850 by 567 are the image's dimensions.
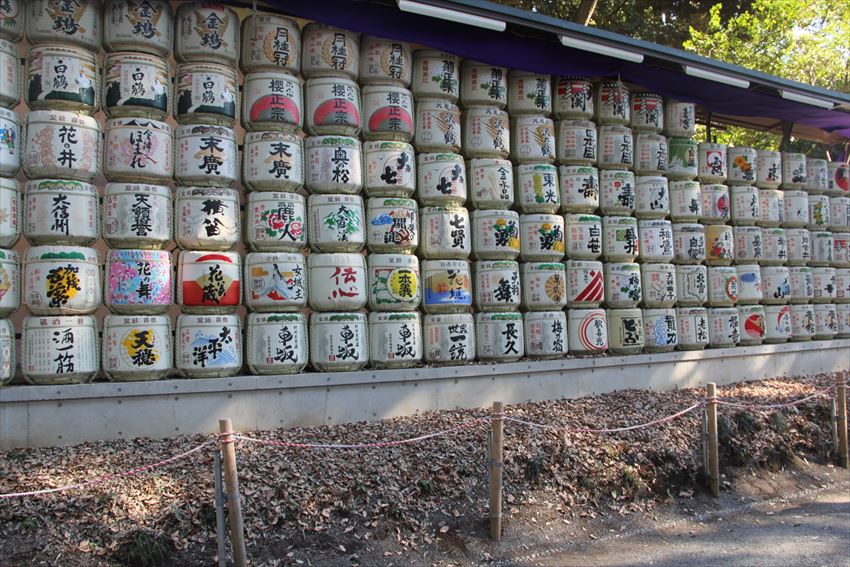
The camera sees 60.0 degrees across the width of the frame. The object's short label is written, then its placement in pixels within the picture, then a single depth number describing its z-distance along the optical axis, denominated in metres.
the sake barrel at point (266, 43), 6.89
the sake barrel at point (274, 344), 6.54
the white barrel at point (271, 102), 6.81
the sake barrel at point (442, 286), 7.43
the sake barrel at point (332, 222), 6.89
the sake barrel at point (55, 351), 5.82
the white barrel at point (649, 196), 8.86
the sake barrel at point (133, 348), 6.07
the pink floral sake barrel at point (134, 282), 6.12
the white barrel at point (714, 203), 9.49
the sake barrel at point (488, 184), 7.82
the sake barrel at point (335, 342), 6.79
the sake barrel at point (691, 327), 9.03
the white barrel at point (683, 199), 9.19
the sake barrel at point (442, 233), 7.46
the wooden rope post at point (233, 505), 4.56
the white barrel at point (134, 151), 6.23
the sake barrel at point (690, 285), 9.13
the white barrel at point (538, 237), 8.02
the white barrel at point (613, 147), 8.65
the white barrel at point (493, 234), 7.73
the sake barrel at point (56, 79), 6.06
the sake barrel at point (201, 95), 6.56
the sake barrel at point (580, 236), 8.30
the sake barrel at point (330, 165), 6.96
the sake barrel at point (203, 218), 6.42
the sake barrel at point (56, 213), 5.93
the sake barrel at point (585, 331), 8.23
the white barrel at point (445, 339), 7.37
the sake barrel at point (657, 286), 8.81
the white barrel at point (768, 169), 10.13
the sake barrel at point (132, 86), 6.30
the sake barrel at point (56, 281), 5.87
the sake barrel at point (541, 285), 8.02
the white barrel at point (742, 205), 9.82
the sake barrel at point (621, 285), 8.55
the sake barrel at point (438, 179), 7.52
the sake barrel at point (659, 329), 8.75
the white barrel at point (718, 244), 9.46
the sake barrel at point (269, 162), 6.73
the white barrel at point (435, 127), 7.61
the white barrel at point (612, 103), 8.67
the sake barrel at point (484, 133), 7.87
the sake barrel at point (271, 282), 6.61
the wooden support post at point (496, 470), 5.48
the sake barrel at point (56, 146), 5.98
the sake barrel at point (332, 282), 6.84
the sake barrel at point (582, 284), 8.27
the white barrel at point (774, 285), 10.01
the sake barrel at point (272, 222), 6.67
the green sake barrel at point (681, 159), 9.20
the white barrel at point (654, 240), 8.84
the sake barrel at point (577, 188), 8.34
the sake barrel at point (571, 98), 8.44
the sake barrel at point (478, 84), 7.93
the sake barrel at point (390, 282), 7.11
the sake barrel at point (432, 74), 7.64
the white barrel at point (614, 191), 8.62
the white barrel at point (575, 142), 8.42
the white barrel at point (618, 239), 8.57
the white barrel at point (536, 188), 8.05
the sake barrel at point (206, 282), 6.37
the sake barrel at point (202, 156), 6.49
